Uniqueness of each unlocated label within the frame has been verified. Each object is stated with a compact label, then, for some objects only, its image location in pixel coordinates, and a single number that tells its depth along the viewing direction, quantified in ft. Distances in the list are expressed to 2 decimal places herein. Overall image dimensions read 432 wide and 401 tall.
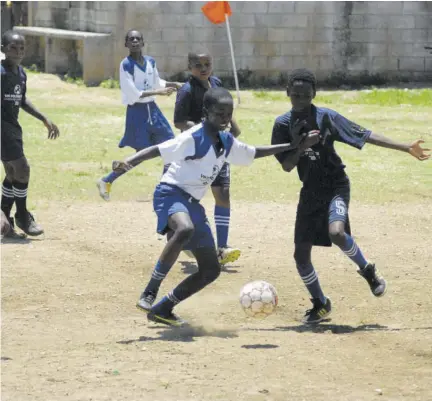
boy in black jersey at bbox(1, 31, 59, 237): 69.10
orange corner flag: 140.67
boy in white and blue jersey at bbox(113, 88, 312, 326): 50.26
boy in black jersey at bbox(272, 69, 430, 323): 52.60
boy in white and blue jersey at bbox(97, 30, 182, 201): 78.79
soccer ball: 51.65
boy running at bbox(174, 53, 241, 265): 64.80
